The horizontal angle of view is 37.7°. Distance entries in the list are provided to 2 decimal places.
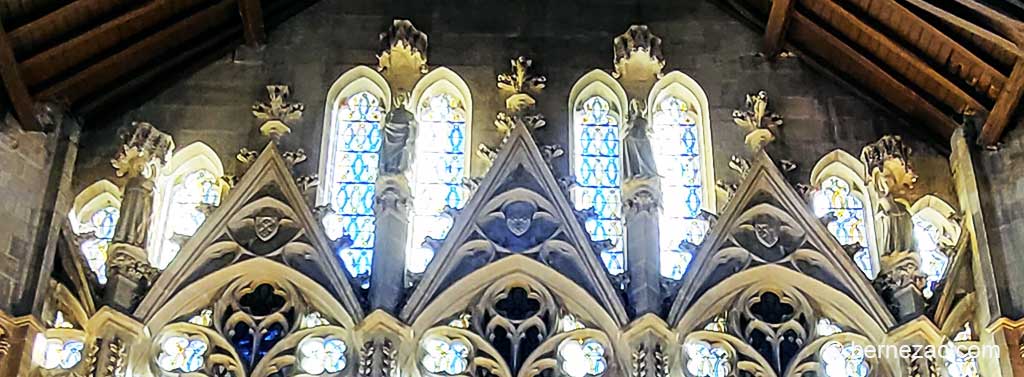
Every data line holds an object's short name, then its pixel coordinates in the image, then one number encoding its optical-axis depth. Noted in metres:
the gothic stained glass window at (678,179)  17.67
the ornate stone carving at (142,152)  17.53
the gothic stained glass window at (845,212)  17.94
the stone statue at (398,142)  17.50
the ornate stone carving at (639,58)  18.86
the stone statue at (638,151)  17.45
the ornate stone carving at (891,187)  17.03
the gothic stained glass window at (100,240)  17.36
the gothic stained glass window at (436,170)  17.70
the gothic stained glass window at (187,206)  17.69
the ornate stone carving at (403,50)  18.83
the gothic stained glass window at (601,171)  17.73
